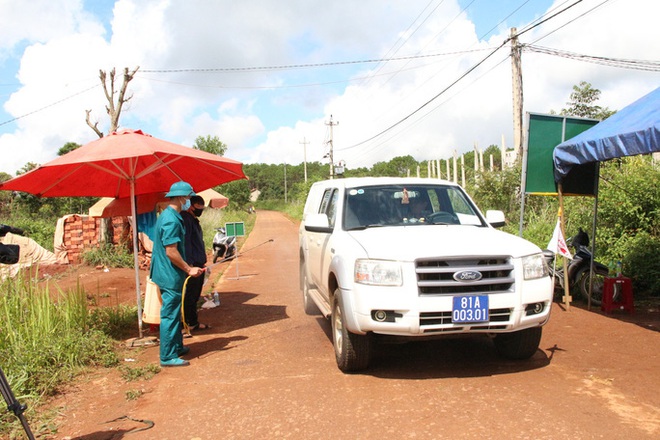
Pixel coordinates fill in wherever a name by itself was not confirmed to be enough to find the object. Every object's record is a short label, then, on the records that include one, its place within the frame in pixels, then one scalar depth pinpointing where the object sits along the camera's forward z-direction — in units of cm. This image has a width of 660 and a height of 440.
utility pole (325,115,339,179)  4736
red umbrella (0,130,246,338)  593
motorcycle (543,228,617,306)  797
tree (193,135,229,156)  4497
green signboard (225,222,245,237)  1111
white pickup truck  437
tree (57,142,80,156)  2756
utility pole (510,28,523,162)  1547
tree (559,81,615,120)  2353
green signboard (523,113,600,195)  793
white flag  767
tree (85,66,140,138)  1883
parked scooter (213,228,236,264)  1181
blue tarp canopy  587
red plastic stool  723
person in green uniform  550
